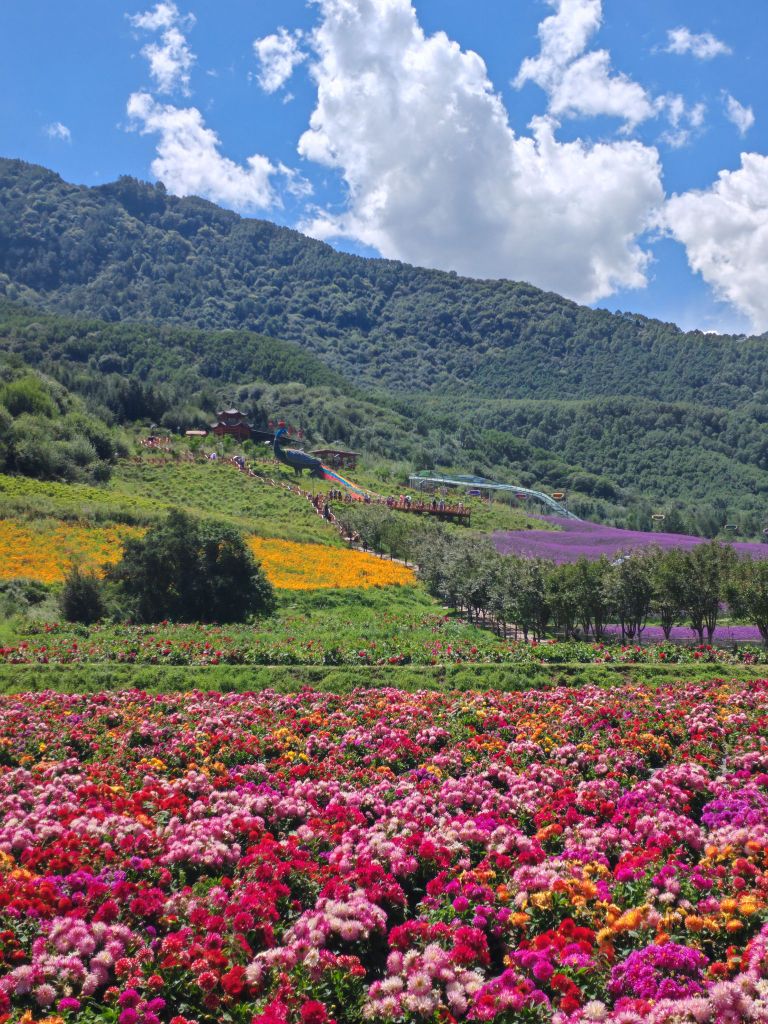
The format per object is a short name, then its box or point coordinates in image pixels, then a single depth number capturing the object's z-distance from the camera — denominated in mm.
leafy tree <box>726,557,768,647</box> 25766
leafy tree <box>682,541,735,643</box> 27672
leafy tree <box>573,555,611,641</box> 28625
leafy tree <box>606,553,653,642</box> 28453
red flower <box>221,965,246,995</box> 5664
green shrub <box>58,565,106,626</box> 27078
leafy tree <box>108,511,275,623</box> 29578
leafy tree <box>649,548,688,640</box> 27766
